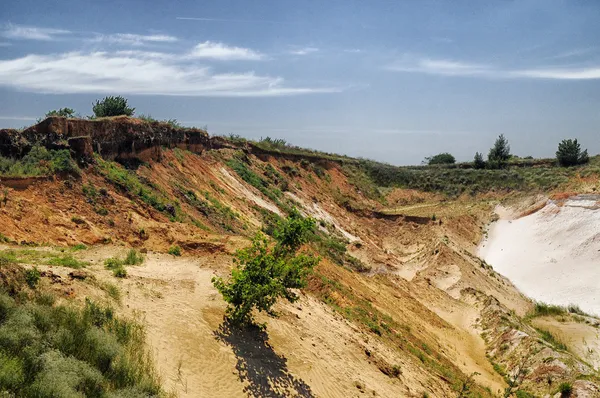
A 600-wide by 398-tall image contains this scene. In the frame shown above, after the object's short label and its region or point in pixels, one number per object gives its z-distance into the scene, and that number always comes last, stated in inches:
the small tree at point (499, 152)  2615.7
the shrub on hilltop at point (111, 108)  1228.2
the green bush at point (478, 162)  2532.0
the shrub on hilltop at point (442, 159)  3184.1
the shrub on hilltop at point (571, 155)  2219.5
